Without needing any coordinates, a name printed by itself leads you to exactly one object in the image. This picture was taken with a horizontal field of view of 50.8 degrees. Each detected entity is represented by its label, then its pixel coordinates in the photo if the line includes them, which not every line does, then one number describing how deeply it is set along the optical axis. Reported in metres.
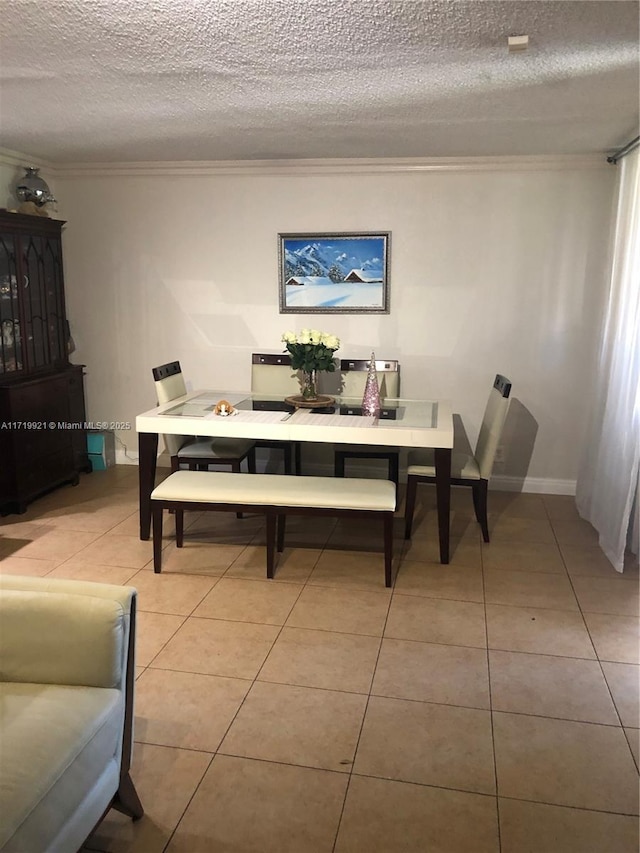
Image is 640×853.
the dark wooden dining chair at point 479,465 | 3.63
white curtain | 3.45
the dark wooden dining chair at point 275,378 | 4.50
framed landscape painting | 4.64
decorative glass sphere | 4.50
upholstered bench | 3.25
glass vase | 3.93
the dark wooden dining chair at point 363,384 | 4.31
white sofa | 1.49
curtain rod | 3.61
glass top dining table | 3.32
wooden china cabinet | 4.17
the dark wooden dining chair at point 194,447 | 4.01
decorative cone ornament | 3.70
